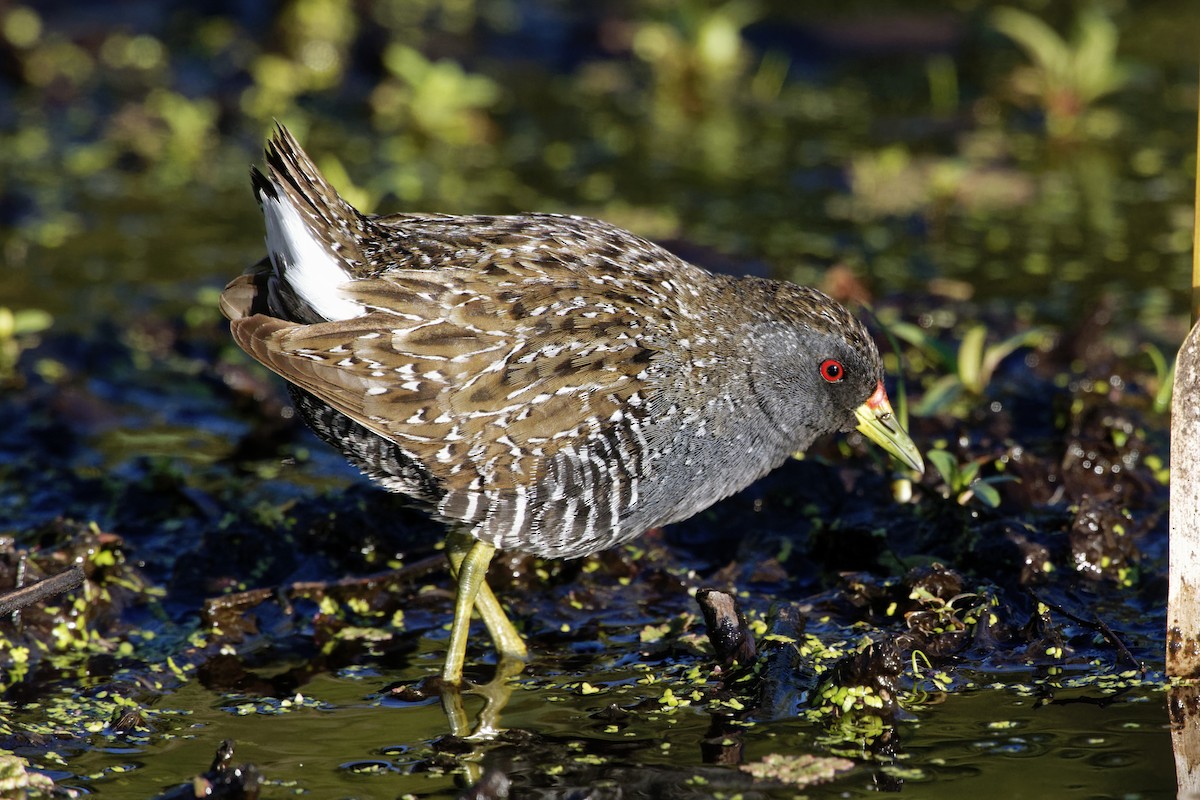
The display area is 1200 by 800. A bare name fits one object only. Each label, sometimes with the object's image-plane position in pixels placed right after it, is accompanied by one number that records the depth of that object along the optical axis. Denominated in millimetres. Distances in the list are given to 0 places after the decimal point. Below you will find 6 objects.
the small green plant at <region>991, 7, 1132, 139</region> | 16922
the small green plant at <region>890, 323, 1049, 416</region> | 10984
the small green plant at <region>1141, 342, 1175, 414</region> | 10422
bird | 8242
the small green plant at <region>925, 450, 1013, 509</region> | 9727
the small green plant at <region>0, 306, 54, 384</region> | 12539
